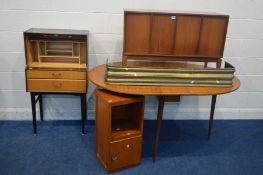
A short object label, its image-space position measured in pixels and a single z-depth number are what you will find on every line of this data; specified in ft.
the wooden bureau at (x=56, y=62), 8.35
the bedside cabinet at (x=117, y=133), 7.16
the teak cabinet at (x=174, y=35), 7.31
